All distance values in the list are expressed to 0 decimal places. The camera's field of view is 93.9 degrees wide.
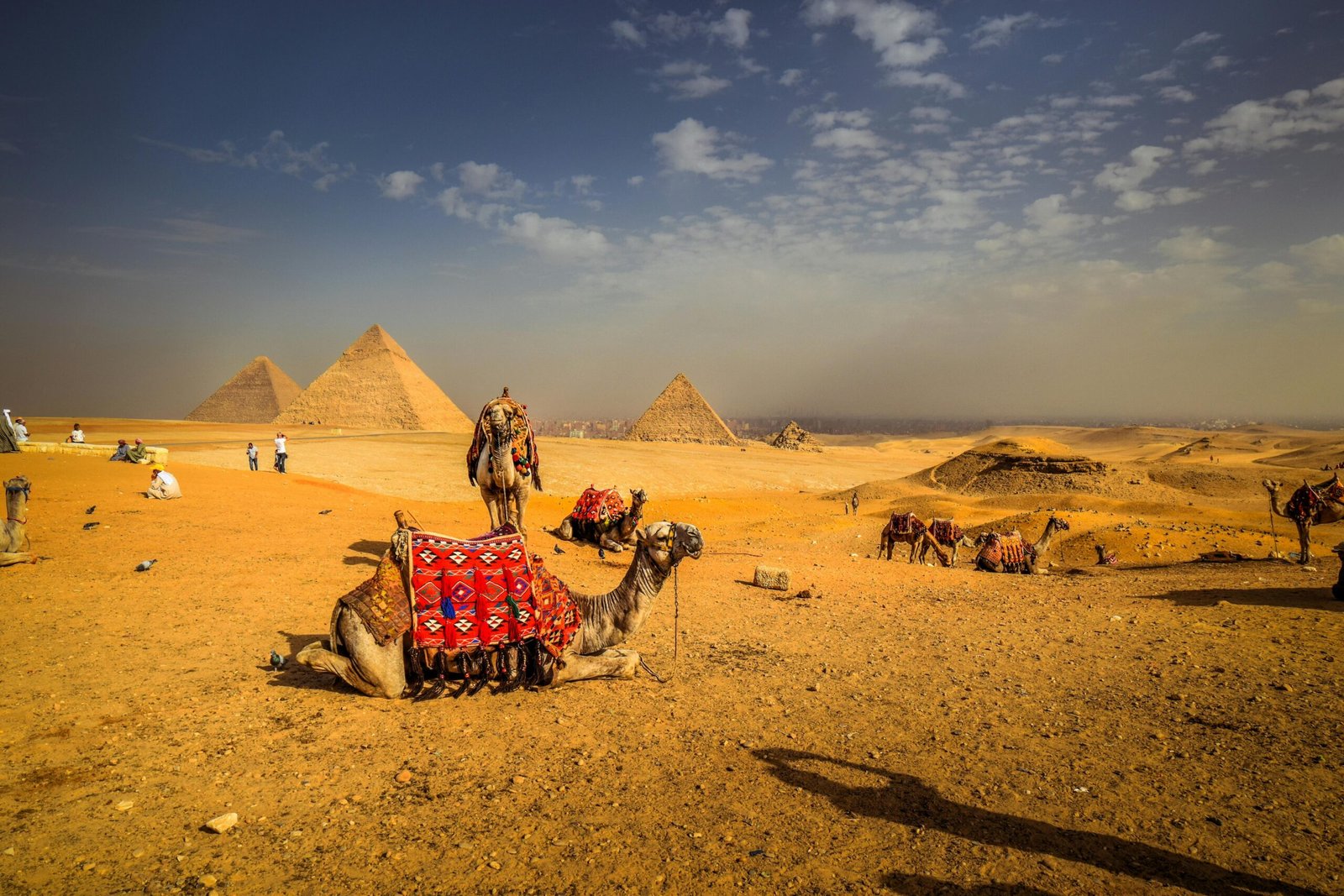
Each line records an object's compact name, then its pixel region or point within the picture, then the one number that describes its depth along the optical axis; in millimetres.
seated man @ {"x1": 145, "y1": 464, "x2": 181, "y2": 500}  12094
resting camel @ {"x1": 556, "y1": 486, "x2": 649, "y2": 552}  12500
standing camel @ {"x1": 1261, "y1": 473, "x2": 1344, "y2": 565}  10664
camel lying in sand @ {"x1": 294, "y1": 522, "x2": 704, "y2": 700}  4895
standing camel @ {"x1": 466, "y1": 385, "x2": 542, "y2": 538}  9672
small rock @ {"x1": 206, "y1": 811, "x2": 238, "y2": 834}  3316
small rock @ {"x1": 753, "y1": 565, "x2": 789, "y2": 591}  9469
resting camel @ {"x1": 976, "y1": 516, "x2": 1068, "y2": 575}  12430
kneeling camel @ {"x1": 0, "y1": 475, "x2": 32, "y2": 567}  7953
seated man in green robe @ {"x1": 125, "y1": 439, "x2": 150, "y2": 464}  17438
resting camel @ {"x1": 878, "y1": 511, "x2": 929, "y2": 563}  13234
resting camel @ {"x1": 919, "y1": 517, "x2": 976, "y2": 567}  13211
